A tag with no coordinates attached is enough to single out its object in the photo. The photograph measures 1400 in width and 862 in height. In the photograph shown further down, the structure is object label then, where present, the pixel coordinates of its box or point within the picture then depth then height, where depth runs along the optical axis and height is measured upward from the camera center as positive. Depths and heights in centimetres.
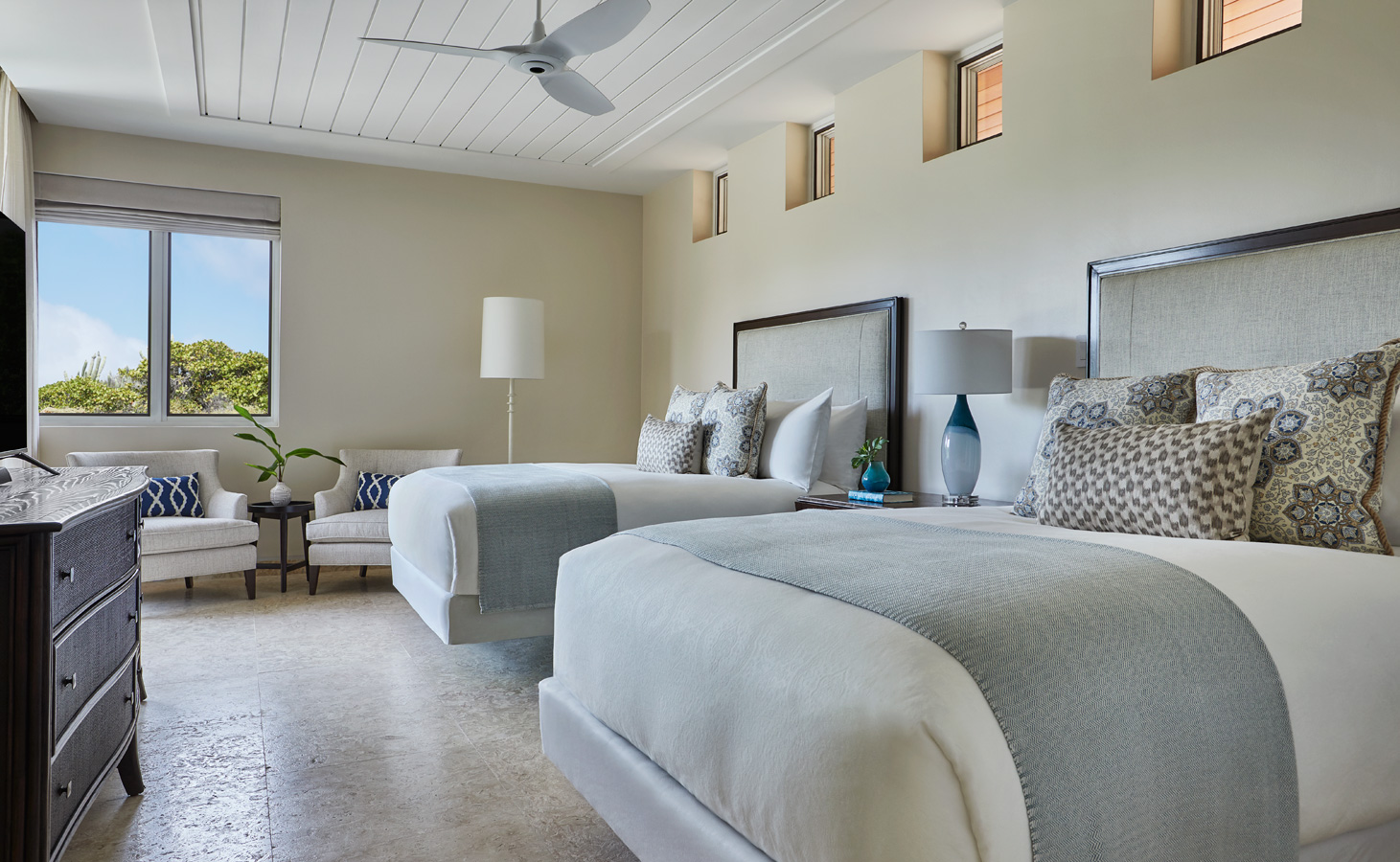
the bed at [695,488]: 304 -28
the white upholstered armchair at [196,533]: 437 -61
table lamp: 324 +18
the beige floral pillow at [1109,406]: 242 +5
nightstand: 344 -33
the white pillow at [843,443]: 402 -10
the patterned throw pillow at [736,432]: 395 -6
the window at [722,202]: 572 +143
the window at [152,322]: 502 +55
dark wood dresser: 150 -47
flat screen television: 219 +17
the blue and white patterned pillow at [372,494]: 520 -46
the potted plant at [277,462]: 490 -27
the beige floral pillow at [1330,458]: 192 -7
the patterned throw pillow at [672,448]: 402 -14
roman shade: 488 +119
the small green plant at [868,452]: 383 -14
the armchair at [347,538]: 476 -67
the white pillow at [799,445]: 388 -11
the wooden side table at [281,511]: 484 -54
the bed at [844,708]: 104 -42
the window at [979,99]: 372 +141
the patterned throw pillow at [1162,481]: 195 -13
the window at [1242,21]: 266 +128
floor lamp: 552 +50
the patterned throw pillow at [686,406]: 433 +7
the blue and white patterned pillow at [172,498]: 468 -46
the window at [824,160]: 476 +143
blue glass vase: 363 -23
